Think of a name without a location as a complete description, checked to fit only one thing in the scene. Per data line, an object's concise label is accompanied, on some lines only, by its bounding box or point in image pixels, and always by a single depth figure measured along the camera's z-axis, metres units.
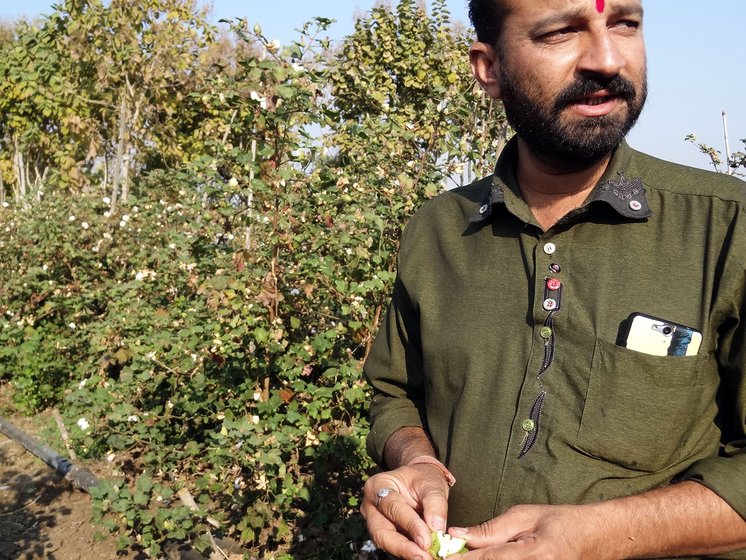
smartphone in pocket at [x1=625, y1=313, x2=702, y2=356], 1.38
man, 1.33
